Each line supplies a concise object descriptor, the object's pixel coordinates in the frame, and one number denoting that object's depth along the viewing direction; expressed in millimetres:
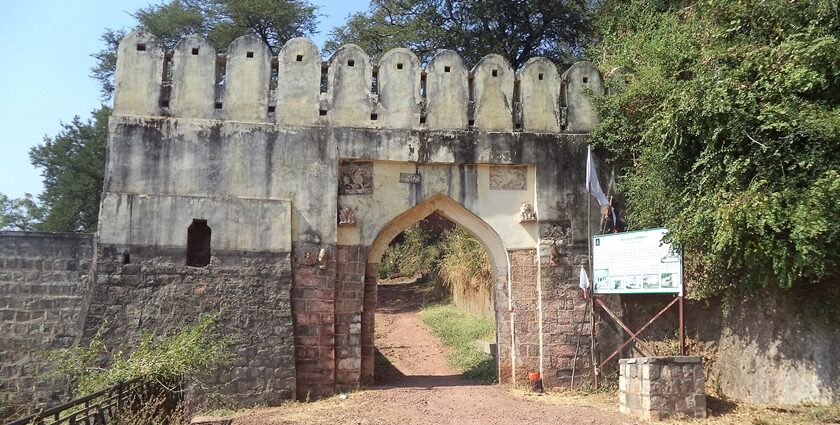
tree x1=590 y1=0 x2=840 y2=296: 6367
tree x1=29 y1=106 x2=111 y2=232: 20578
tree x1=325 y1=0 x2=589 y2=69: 17422
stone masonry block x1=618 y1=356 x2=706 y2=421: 6879
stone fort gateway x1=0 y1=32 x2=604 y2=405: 8125
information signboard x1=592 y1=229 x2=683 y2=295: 7969
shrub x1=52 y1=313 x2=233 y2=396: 5836
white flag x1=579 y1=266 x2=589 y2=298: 8930
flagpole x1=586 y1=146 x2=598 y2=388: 8834
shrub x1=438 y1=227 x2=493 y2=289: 14742
